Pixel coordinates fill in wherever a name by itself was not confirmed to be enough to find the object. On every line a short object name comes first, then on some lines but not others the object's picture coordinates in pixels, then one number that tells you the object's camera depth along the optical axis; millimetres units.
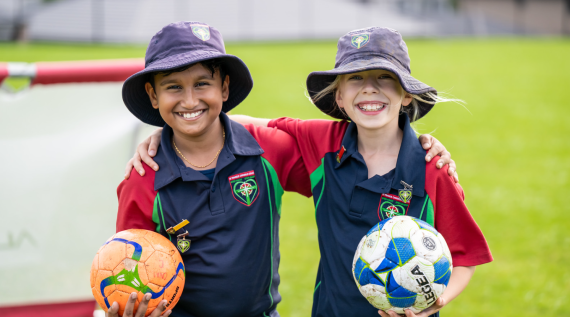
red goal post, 4004
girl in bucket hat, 2635
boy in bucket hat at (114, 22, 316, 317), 2748
